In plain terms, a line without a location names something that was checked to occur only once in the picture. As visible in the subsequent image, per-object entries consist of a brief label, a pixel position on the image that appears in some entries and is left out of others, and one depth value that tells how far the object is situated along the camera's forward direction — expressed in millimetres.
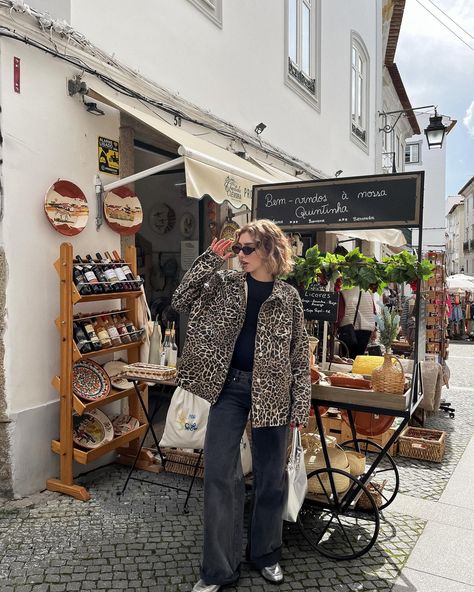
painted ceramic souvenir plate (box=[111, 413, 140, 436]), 4586
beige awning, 4336
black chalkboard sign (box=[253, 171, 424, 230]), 3674
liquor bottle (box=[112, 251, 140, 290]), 4574
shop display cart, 3285
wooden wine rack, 4012
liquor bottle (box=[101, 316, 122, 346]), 4395
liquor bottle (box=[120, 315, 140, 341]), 4582
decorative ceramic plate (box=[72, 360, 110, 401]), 4199
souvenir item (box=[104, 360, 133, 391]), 4598
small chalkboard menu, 4000
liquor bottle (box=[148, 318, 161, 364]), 4707
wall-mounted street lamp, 11125
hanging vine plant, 3611
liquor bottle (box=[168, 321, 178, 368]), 4605
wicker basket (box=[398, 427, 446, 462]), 5090
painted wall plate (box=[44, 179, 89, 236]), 4203
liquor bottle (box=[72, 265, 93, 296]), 4062
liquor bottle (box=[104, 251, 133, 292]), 4465
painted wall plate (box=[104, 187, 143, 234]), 4797
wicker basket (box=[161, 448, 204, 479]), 4441
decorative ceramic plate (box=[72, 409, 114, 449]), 4328
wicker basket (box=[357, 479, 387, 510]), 3775
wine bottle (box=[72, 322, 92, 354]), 4117
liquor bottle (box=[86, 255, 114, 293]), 4273
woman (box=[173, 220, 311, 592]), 2840
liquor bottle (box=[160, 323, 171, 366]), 4609
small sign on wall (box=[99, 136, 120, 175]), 4773
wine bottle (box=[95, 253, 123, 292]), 4363
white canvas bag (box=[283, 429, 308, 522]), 3070
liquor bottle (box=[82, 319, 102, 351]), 4203
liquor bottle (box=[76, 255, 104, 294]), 4160
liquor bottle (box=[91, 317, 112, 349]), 4301
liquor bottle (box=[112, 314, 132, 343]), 4504
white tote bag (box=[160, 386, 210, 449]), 3939
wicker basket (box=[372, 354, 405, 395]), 3279
